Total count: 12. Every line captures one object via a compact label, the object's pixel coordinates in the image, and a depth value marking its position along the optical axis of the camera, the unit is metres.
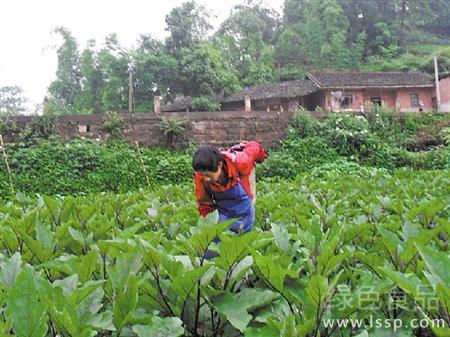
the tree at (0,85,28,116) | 39.56
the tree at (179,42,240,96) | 22.50
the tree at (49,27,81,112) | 28.31
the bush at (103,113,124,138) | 13.69
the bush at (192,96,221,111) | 21.64
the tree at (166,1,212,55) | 23.75
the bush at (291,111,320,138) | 14.39
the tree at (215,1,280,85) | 30.42
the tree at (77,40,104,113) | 25.61
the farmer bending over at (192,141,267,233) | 2.63
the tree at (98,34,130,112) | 23.05
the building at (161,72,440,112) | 24.27
